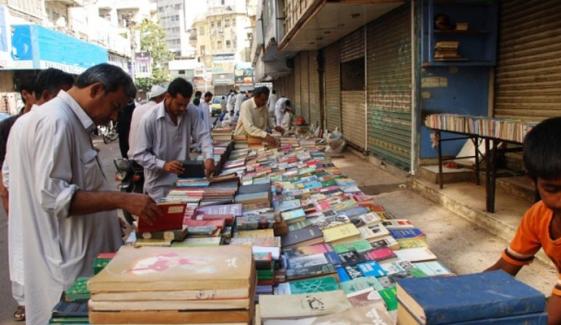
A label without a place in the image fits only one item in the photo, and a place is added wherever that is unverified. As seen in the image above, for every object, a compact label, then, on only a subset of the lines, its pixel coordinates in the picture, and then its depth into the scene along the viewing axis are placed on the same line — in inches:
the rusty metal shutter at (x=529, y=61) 184.9
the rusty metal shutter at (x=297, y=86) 690.7
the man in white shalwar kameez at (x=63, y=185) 66.6
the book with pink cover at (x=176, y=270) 45.3
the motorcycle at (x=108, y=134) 644.7
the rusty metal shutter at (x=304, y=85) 612.8
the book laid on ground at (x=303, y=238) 87.4
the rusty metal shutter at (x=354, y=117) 367.5
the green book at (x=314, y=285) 65.7
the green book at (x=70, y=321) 54.4
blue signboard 613.0
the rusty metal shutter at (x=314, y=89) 549.3
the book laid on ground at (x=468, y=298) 37.5
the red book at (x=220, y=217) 86.0
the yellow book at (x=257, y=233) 84.0
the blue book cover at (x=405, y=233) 91.7
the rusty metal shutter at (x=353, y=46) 355.2
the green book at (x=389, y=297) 61.2
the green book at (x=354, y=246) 84.9
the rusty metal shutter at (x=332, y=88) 445.1
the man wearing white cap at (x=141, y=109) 153.9
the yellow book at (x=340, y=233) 89.6
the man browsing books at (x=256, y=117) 229.0
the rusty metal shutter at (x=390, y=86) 261.7
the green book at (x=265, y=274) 67.0
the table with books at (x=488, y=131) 155.1
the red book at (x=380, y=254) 81.3
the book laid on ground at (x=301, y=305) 47.9
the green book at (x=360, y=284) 68.2
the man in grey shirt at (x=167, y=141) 135.9
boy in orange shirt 50.1
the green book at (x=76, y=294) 58.3
